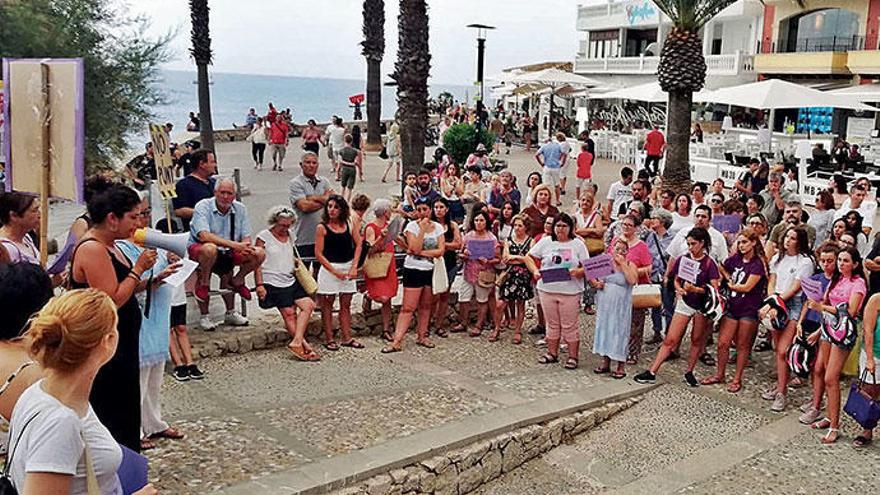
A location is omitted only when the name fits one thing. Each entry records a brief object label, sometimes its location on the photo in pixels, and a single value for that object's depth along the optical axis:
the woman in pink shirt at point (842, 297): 6.40
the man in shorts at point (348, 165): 16.38
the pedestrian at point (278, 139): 22.30
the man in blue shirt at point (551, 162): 16.77
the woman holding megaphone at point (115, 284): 4.36
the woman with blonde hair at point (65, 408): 2.59
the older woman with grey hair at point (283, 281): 7.60
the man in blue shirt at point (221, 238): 7.30
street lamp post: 25.98
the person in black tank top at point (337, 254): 8.07
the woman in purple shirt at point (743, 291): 7.36
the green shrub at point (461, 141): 20.12
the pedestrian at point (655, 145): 20.12
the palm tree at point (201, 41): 22.89
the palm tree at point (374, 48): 28.91
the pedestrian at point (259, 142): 22.89
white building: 32.75
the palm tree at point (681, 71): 17.61
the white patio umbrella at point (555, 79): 25.77
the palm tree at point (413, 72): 15.95
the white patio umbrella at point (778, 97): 18.30
